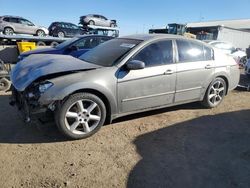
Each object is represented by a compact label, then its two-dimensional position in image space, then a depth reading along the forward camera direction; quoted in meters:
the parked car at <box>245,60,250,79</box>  7.06
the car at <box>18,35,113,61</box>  6.46
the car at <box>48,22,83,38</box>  14.79
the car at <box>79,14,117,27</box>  16.56
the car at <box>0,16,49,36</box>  13.09
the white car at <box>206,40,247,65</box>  10.44
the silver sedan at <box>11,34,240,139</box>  2.84
